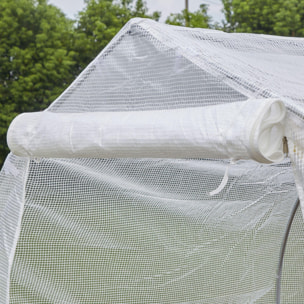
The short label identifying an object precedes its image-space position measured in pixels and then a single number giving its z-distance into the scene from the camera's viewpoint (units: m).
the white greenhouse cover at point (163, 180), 2.33
